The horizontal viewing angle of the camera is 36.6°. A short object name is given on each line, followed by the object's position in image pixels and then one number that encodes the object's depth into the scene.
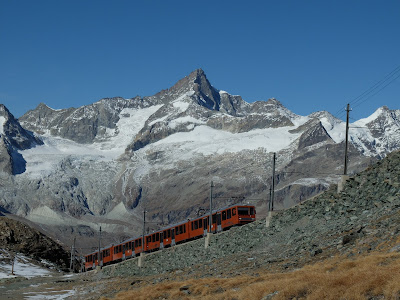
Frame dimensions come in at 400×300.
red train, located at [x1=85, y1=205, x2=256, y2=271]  81.06
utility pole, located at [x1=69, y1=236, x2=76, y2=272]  149.88
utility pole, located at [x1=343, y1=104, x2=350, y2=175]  63.25
